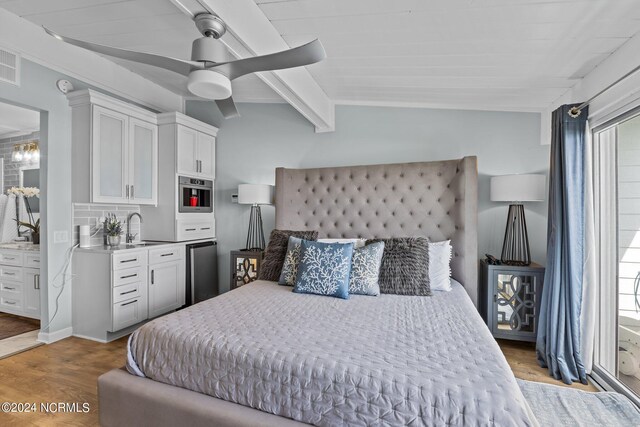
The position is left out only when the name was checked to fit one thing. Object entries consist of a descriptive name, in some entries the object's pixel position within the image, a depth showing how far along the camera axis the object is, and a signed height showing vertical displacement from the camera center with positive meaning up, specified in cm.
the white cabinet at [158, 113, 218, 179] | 388 +86
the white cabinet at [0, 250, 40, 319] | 364 -78
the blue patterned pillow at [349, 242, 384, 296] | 256 -44
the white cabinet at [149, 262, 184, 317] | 355 -84
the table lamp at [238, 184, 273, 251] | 389 +14
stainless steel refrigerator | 403 -73
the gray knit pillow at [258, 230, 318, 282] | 309 -37
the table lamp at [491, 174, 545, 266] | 298 +13
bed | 126 -66
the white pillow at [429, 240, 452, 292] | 273 -44
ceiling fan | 171 +80
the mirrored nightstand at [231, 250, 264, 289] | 382 -61
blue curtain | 247 -29
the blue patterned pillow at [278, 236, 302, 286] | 284 -44
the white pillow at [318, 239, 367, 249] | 302 -27
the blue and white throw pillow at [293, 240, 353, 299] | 249 -43
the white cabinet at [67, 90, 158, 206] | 322 +67
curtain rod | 200 +82
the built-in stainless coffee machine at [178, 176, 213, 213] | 396 +24
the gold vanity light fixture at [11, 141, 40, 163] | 482 +91
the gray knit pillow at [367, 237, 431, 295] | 258 -43
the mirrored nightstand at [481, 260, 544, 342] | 294 -78
